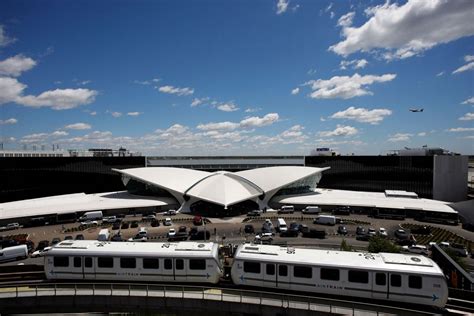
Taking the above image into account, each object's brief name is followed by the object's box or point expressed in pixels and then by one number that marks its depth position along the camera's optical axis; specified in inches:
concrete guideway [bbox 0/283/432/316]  569.0
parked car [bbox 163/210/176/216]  1847.7
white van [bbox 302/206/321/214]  1860.2
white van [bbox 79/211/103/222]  1691.7
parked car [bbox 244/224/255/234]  1427.2
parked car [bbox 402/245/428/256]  1135.0
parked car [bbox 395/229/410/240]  1314.0
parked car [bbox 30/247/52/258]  1115.9
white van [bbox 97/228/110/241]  1245.9
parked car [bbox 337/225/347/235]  1406.1
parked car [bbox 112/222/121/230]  1540.1
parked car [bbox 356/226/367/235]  1369.7
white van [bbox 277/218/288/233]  1411.3
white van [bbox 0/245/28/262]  1056.2
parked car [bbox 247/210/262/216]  1812.3
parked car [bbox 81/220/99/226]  1592.0
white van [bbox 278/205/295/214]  1898.4
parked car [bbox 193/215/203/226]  1608.0
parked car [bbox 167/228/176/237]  1336.7
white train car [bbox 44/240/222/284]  673.0
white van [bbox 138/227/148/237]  1349.4
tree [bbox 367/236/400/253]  859.4
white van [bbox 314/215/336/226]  1588.3
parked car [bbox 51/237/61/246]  1232.7
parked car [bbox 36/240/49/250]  1195.1
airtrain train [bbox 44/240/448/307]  585.0
